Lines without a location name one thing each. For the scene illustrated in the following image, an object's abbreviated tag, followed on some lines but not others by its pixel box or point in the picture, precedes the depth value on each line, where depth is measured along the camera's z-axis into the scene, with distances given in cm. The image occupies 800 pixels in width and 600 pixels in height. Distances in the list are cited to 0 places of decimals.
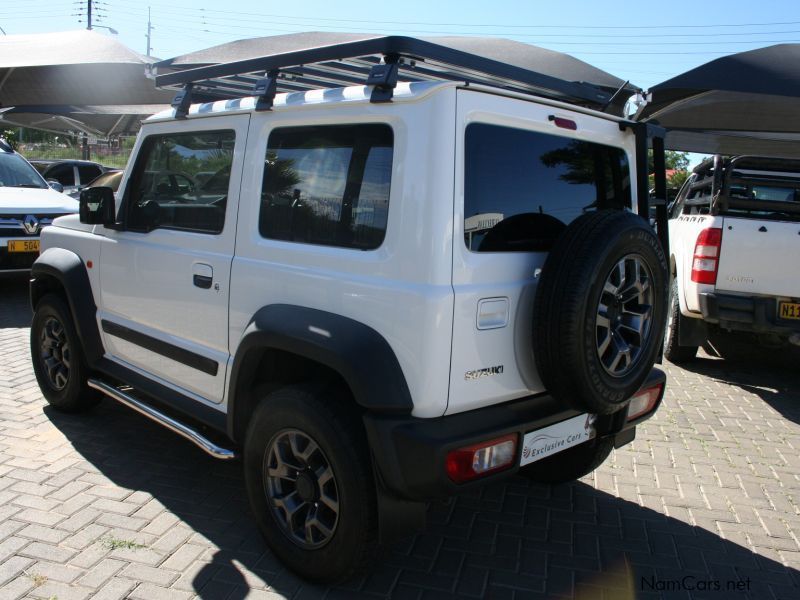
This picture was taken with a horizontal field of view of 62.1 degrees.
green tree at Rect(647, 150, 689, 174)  3971
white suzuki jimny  226
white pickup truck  531
